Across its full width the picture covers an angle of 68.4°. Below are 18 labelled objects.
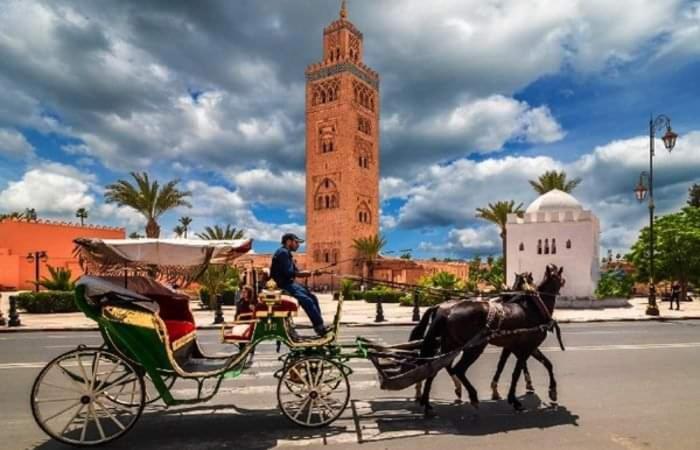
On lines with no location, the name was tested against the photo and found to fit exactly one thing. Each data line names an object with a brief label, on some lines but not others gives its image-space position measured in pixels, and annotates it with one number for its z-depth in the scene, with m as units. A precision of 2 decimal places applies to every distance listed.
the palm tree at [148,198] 35.06
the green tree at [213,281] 25.86
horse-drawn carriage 5.41
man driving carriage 6.28
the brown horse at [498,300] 6.71
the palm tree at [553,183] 41.50
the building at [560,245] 28.23
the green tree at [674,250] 35.12
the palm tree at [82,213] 75.06
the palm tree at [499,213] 40.06
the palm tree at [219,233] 33.72
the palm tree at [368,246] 55.34
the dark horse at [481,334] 6.39
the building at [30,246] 37.59
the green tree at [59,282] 25.12
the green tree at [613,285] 28.69
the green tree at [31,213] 66.38
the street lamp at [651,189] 21.50
